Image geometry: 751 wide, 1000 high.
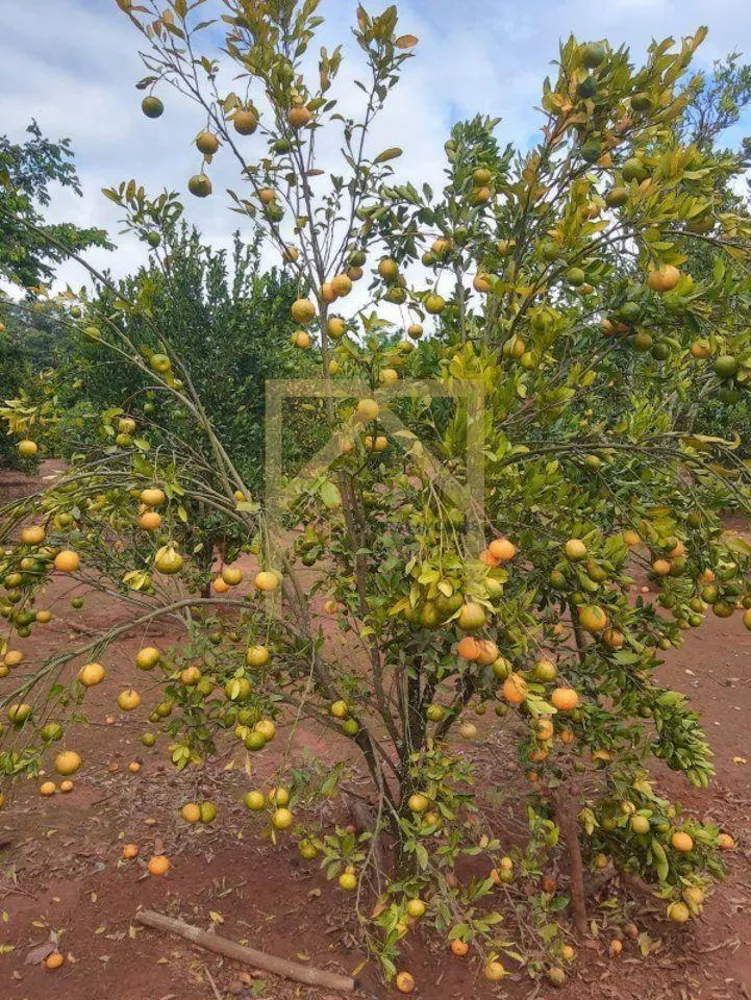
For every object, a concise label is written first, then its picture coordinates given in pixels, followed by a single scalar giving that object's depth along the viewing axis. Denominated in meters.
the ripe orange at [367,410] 2.05
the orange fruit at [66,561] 2.07
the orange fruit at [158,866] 3.25
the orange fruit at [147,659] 2.12
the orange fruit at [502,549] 1.92
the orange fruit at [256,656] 2.15
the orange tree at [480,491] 2.01
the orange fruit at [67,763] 2.16
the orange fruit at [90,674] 1.90
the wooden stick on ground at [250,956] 2.82
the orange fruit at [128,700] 2.17
